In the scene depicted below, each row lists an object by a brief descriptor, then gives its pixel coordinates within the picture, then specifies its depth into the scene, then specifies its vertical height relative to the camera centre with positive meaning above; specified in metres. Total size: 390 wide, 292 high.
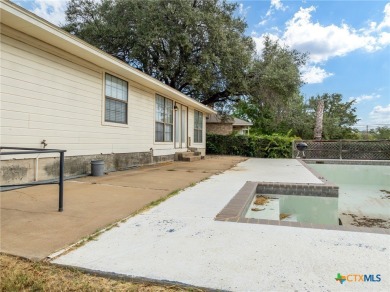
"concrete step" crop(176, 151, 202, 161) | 12.26 -0.62
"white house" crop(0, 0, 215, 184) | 4.84 +0.92
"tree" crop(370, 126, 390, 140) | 20.75 +0.97
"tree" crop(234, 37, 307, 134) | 14.63 +3.53
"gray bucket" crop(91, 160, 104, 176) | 6.83 -0.66
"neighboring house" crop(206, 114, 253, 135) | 25.08 +1.66
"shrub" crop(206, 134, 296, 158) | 15.56 -0.13
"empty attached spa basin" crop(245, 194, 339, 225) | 4.67 -1.19
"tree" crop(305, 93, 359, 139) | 25.49 +3.26
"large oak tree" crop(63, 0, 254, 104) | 14.38 +5.73
